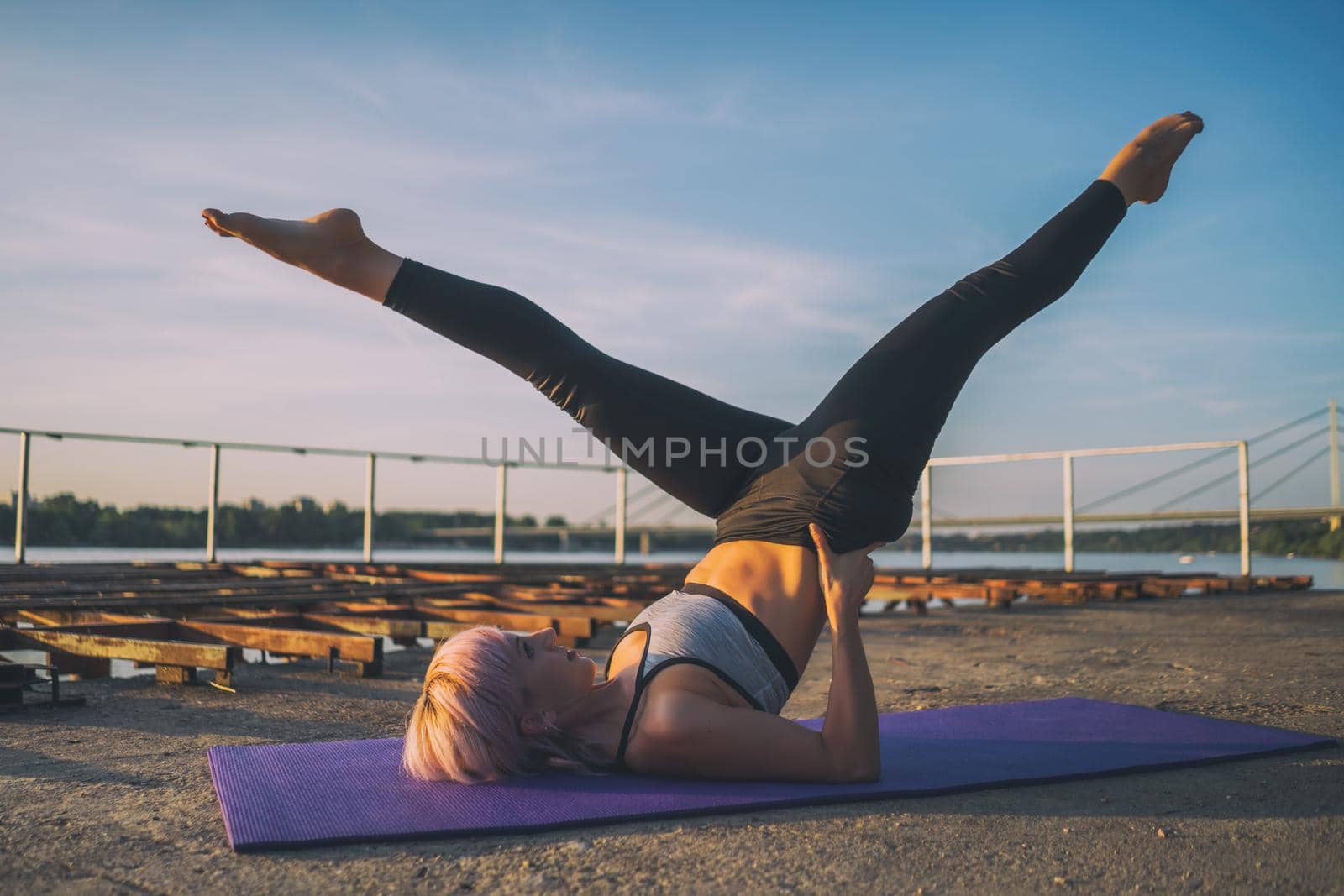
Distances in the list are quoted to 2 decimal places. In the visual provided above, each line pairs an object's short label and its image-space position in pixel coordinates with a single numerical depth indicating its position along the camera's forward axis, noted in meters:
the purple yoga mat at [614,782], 1.47
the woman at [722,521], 1.69
